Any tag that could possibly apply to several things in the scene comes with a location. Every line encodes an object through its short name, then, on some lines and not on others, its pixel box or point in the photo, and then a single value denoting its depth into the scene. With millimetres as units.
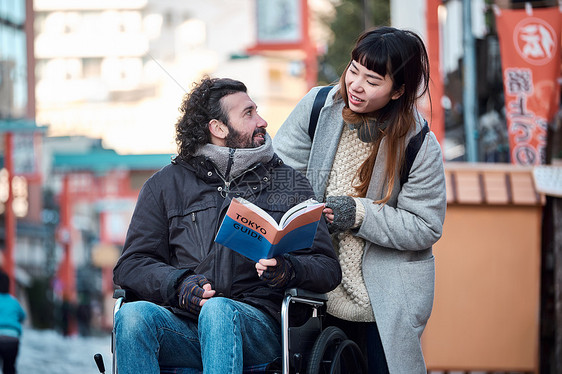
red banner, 10740
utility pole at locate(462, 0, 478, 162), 12807
